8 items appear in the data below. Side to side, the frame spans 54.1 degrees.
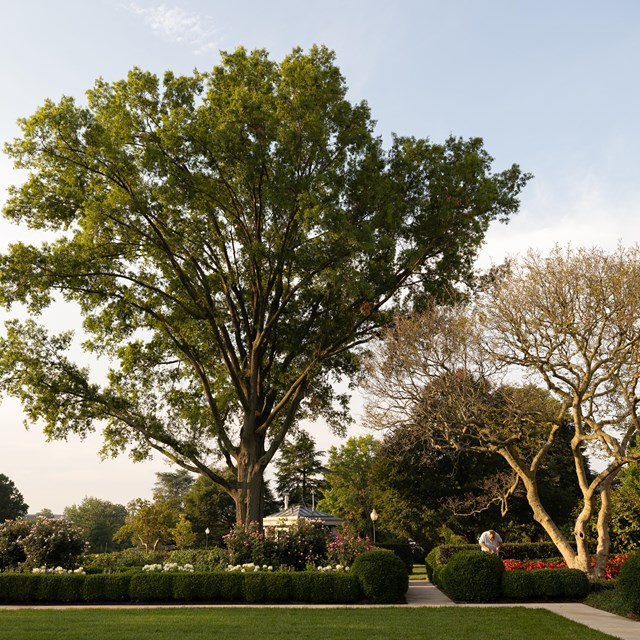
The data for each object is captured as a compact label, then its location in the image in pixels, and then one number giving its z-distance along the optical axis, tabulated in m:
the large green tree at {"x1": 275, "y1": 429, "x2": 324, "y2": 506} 64.38
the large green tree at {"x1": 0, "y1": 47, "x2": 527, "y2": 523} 17.30
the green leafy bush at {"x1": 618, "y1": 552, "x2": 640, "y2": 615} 11.01
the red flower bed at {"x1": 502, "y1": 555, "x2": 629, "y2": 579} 16.96
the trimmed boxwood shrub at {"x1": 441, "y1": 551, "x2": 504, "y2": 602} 13.71
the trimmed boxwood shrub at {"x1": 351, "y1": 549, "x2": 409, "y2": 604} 13.81
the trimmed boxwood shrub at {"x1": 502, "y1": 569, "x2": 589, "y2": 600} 13.59
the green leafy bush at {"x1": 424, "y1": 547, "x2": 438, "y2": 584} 21.23
